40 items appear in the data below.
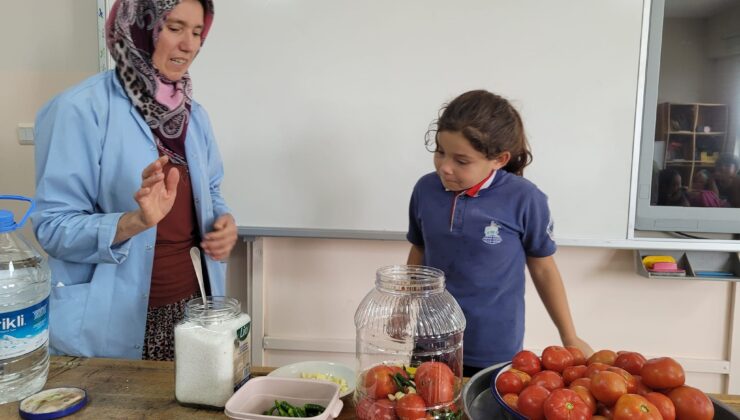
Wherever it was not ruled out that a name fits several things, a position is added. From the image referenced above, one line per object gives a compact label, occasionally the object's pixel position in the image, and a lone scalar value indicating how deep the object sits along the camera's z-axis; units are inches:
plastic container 34.9
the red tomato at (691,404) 28.6
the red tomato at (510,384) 32.7
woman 46.1
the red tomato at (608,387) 29.3
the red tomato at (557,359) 34.9
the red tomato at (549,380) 31.9
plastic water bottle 35.6
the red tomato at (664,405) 28.6
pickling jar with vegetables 32.3
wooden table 35.7
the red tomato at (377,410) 31.9
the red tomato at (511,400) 31.1
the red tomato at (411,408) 31.0
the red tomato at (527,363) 34.7
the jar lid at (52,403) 34.5
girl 52.6
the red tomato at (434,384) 32.2
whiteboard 73.4
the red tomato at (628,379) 30.7
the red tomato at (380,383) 32.9
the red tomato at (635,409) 27.1
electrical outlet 81.9
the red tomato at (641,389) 30.7
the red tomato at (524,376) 33.1
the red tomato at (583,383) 30.8
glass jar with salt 35.5
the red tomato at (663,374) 30.3
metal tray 31.6
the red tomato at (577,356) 35.9
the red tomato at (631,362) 33.9
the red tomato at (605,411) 29.3
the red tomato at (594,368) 32.8
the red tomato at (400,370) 33.6
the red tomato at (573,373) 33.0
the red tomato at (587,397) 29.5
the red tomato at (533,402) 29.6
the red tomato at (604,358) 35.1
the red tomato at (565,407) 28.2
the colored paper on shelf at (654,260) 75.2
